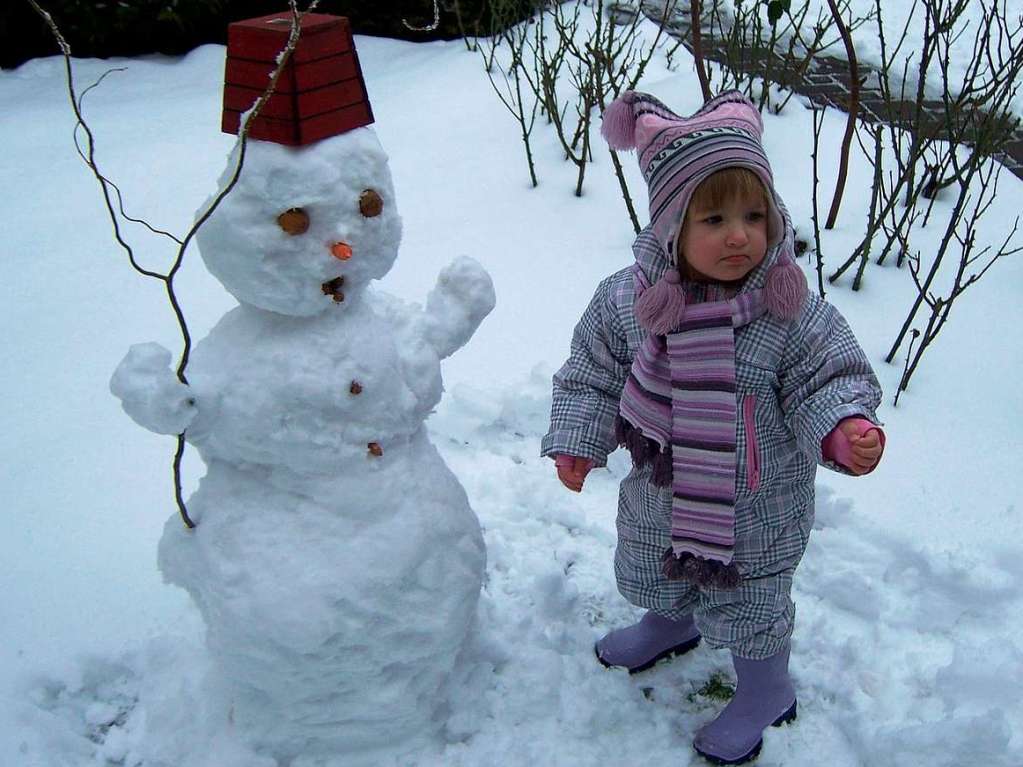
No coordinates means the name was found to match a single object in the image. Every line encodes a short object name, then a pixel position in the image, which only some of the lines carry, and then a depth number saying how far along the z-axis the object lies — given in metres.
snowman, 1.40
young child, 1.44
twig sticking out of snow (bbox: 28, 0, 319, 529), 1.15
